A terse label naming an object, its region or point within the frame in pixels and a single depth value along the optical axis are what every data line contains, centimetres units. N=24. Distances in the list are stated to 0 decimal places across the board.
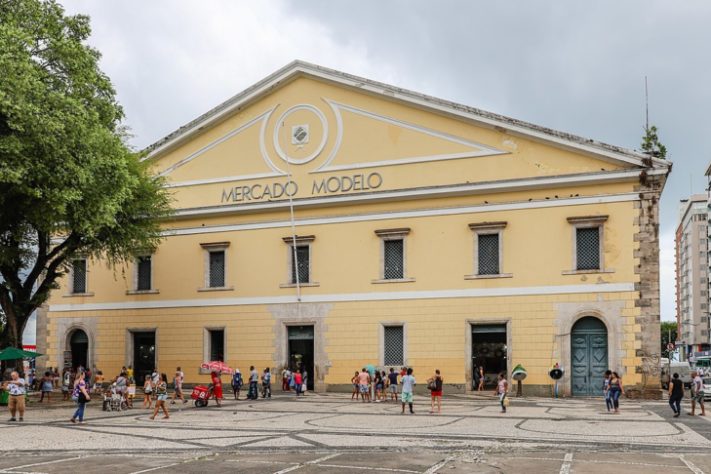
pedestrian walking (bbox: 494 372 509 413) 2493
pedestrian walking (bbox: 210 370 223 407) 2889
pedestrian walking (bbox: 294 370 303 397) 3297
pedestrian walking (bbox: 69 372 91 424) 2261
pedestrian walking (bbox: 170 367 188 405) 3062
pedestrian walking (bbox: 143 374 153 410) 2852
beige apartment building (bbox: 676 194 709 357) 12094
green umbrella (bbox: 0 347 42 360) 2880
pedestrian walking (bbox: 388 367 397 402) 3080
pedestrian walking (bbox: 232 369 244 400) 3269
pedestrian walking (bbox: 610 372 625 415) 2489
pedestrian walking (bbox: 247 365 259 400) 3228
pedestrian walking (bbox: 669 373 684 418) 2417
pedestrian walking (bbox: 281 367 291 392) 3491
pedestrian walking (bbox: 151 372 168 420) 2341
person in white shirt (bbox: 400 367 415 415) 2519
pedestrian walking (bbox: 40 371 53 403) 3131
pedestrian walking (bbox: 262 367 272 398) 3259
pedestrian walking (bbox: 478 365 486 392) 3220
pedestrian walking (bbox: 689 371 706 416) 2516
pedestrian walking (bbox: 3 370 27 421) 2303
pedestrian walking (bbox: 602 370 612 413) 2532
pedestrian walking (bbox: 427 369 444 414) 2517
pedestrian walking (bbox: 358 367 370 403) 3048
